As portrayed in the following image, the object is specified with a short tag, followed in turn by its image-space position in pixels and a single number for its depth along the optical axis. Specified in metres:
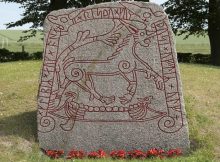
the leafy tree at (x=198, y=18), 14.16
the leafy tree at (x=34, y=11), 16.04
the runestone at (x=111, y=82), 5.51
